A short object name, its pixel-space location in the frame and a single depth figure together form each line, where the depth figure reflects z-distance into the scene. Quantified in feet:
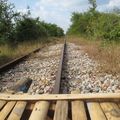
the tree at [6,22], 26.86
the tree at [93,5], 40.26
